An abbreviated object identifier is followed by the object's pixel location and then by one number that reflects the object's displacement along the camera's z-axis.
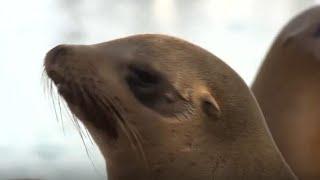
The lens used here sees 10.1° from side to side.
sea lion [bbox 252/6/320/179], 2.58
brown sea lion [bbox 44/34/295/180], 2.22
